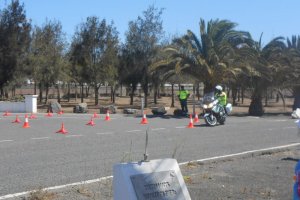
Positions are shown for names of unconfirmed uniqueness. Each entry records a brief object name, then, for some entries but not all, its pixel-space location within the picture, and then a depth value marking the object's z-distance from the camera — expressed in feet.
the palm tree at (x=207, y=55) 99.55
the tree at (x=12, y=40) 130.11
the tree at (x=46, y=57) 146.51
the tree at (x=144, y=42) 151.12
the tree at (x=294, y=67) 112.78
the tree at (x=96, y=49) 155.63
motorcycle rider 74.38
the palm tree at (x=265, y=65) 110.63
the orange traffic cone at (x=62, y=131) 57.62
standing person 97.14
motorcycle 70.55
